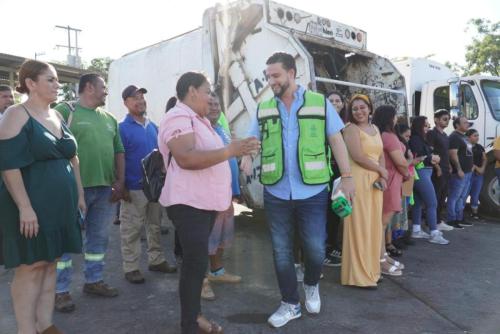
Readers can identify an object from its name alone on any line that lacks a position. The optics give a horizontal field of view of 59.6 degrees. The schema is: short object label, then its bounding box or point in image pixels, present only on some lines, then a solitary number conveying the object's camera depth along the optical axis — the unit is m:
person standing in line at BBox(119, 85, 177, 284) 4.05
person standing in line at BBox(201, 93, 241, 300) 3.70
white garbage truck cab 7.31
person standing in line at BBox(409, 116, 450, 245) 5.61
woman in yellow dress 3.96
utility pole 38.41
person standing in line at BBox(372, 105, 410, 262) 4.49
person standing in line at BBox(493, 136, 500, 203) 6.81
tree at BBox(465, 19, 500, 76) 23.70
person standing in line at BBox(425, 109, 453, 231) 6.21
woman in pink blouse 2.46
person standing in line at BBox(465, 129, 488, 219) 7.05
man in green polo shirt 3.51
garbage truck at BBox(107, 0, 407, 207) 5.26
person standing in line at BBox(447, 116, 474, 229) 6.60
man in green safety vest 3.07
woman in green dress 2.46
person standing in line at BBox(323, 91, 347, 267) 4.71
